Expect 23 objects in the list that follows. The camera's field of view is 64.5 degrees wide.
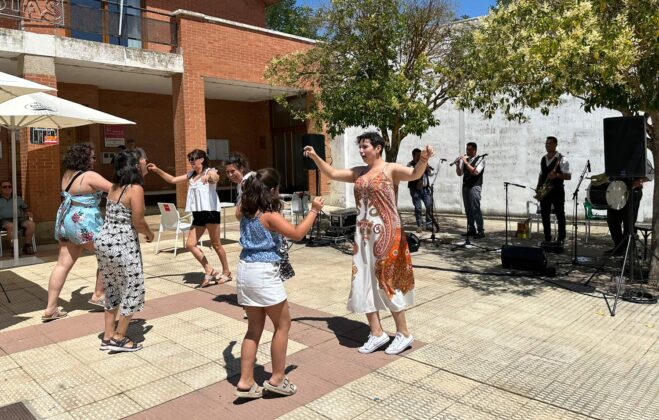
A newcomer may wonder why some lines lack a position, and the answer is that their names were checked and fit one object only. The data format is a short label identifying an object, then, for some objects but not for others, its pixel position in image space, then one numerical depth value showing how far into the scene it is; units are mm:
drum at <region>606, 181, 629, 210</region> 6289
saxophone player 8594
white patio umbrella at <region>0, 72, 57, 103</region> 4978
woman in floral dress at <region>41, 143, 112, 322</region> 5148
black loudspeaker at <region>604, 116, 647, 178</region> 5684
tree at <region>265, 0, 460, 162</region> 8570
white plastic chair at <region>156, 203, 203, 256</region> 9008
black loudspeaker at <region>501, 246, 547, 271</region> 6938
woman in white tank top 6441
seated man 8992
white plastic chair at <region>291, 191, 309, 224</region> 10648
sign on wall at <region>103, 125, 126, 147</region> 15453
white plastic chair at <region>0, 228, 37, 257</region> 9142
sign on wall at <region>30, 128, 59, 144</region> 10125
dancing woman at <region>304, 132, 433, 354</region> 4145
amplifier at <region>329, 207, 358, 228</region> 9992
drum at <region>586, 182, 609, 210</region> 7805
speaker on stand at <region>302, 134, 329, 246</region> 9492
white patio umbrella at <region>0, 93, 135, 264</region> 6801
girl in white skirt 3270
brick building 10328
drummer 7188
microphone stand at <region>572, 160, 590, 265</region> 7434
